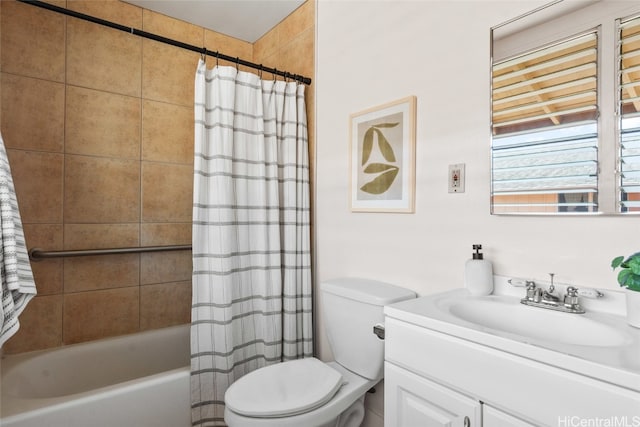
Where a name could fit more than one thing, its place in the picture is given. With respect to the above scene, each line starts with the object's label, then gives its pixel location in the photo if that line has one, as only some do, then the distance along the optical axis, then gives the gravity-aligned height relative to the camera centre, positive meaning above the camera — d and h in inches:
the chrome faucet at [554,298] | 39.8 -9.7
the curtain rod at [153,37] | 59.5 +32.8
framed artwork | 61.4 +10.9
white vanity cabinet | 26.6 -15.2
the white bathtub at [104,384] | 54.5 -31.6
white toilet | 49.1 -26.1
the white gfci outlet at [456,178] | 53.7 +5.8
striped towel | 43.0 -5.7
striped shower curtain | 68.0 -3.6
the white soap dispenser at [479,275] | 47.9 -8.2
